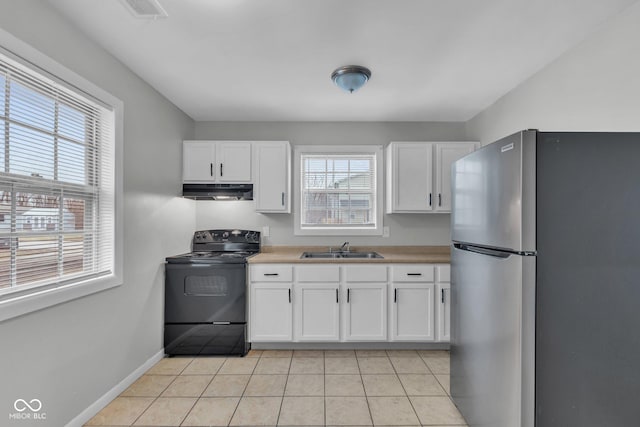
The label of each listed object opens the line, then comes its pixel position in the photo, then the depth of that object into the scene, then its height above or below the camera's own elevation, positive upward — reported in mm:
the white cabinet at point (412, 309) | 2861 -898
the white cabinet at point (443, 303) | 2861 -846
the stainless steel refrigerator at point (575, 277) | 1310 -274
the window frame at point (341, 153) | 3508 +291
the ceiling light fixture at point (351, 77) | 2270 +1036
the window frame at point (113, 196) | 1435 +95
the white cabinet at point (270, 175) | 3244 +398
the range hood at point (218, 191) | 3189 +222
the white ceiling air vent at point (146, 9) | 1581 +1089
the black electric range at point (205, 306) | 2809 -871
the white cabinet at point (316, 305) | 2873 -870
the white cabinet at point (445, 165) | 3227 +515
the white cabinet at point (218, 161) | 3242 +543
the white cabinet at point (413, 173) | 3240 +430
